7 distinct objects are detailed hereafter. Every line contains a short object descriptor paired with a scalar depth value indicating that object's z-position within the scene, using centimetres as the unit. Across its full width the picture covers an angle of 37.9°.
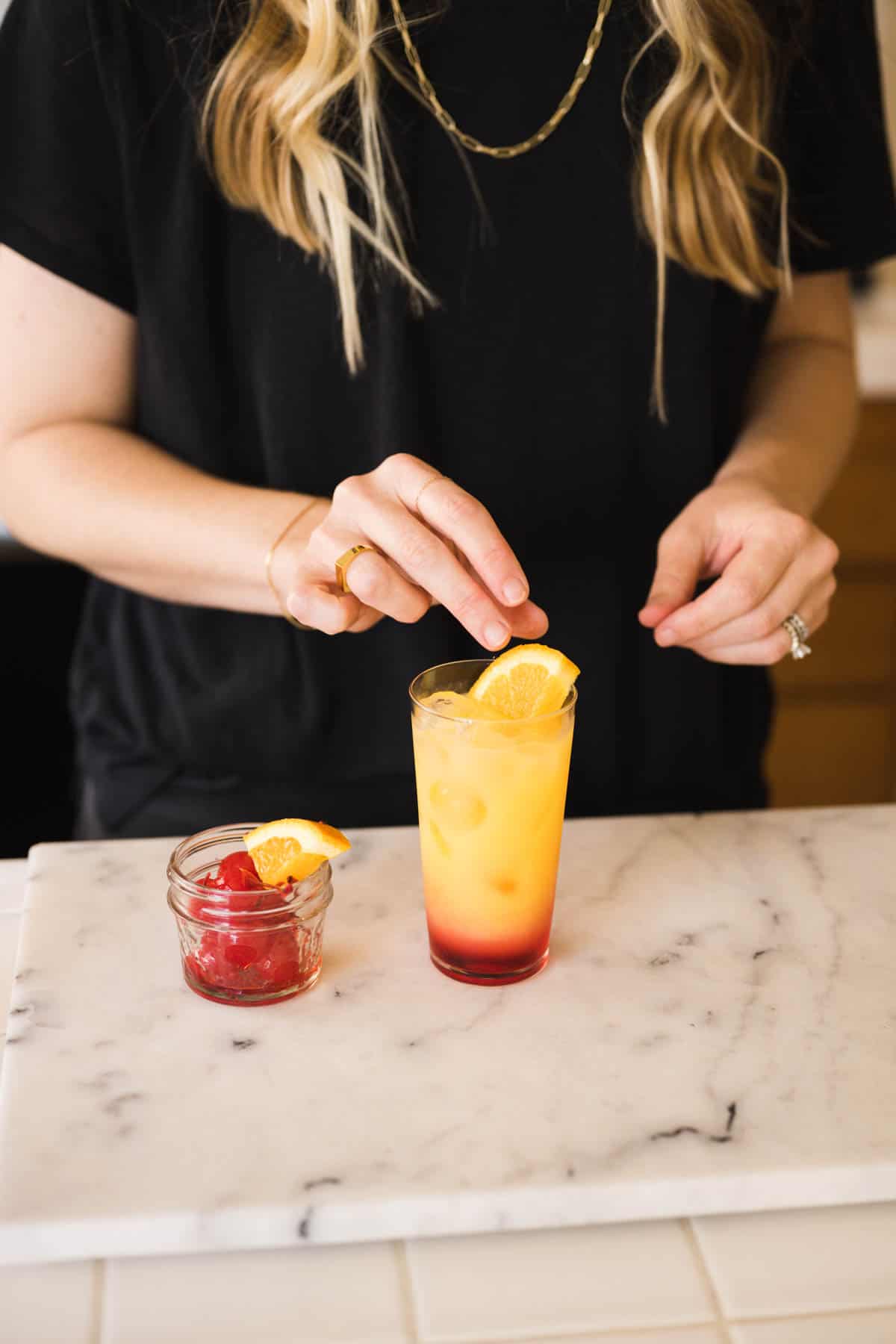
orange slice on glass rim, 82
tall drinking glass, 80
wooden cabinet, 234
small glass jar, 81
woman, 104
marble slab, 67
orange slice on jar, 83
